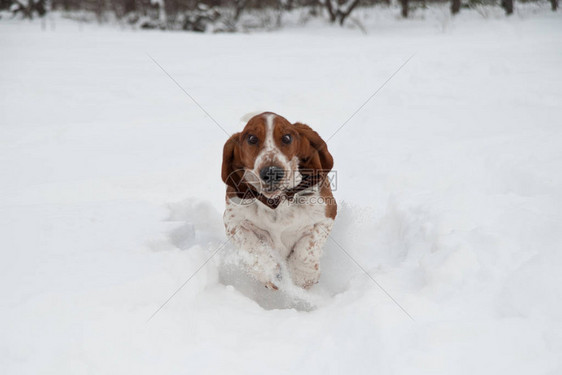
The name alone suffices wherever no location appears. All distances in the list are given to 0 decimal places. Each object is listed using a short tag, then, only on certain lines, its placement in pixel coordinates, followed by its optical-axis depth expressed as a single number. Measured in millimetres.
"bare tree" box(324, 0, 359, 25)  12055
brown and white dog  2586
